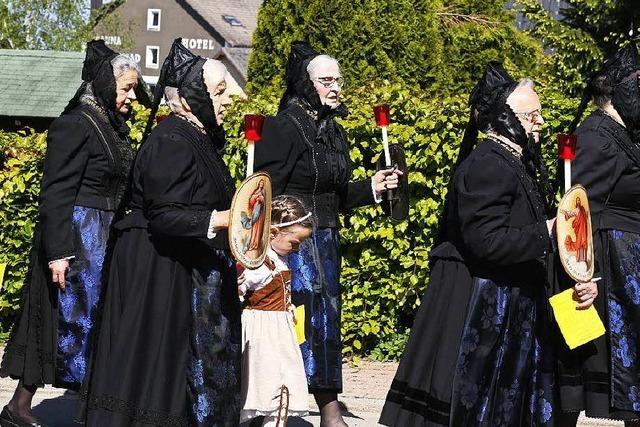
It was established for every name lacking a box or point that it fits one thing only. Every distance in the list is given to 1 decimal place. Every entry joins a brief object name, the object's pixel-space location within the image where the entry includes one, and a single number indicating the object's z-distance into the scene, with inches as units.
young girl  384.3
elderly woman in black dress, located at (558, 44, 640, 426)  373.6
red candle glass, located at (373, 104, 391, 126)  421.1
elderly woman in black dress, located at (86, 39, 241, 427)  328.7
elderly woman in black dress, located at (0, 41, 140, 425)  413.6
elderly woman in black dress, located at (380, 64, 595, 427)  335.4
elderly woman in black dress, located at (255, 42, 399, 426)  424.3
